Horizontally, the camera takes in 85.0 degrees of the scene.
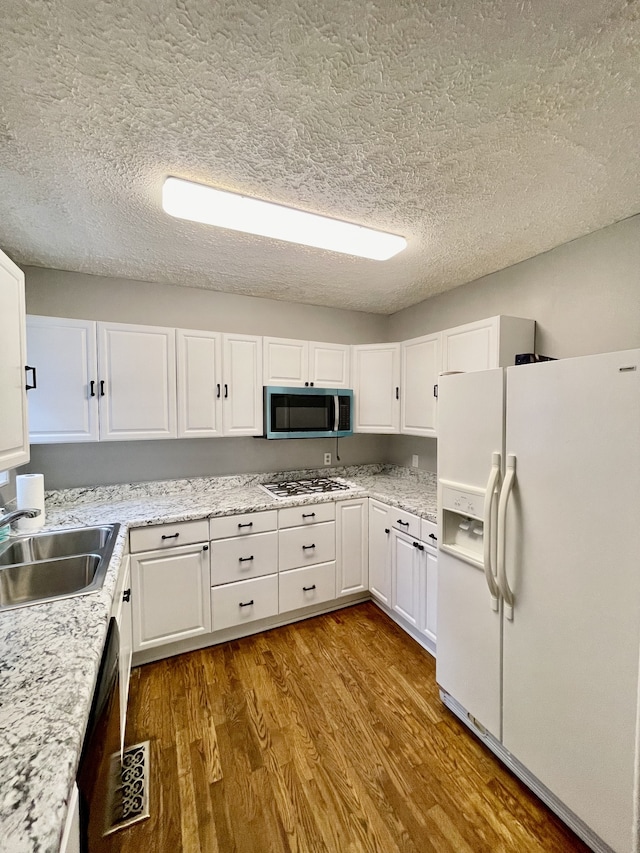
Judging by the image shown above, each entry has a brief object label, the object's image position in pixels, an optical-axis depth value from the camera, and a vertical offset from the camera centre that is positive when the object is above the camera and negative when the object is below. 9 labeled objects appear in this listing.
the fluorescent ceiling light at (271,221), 1.53 +0.96
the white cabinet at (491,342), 2.14 +0.47
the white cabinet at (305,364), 2.81 +0.44
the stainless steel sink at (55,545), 1.67 -0.65
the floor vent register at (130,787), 1.32 -1.54
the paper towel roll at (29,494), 1.88 -0.42
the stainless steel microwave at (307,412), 2.72 +0.03
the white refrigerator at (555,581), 1.13 -0.64
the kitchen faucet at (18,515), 1.49 -0.43
